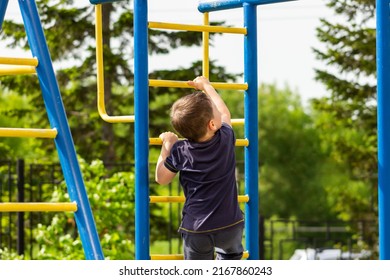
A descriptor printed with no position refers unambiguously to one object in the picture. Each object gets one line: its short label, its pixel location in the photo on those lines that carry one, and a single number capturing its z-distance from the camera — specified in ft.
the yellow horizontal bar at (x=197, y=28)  19.03
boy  17.16
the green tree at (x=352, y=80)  58.12
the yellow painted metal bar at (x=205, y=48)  20.56
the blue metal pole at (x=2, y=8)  20.49
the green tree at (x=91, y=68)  57.75
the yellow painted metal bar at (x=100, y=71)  19.16
